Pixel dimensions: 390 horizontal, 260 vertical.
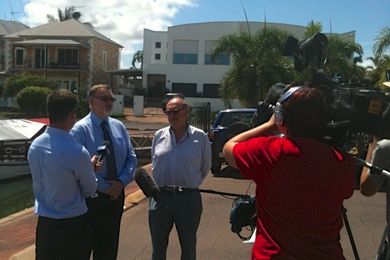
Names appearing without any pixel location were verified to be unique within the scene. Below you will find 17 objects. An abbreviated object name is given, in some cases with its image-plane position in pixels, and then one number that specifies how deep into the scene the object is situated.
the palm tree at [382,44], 25.17
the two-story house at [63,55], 61.69
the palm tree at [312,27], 28.47
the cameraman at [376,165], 3.62
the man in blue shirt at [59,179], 4.13
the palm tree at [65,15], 79.19
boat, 18.17
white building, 58.62
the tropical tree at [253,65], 28.05
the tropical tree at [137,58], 98.89
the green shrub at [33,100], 42.12
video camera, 2.90
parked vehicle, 13.36
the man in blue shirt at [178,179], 4.85
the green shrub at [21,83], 46.53
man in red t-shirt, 2.68
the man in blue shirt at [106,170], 4.98
